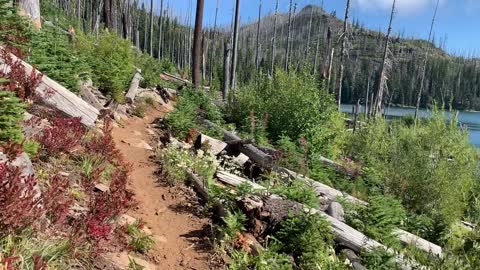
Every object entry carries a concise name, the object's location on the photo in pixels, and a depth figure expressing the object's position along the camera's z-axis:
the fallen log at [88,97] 8.20
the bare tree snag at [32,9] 8.41
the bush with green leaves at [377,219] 5.41
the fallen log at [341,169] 9.54
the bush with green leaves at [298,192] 5.73
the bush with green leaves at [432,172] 8.09
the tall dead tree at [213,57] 60.94
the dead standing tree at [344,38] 28.25
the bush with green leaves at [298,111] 10.41
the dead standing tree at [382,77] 30.64
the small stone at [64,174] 4.69
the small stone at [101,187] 4.95
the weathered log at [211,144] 8.05
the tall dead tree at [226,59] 21.56
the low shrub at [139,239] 4.31
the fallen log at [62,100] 5.55
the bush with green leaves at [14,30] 5.64
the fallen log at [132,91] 11.03
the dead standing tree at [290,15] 41.69
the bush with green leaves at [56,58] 6.77
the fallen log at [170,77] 24.75
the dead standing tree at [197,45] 20.06
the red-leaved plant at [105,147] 5.66
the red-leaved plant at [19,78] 4.70
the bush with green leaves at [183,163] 6.46
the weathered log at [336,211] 6.03
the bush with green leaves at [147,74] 14.91
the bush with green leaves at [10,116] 3.86
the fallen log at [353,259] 4.62
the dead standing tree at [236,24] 25.27
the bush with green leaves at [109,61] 10.32
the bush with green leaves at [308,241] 4.57
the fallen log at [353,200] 5.84
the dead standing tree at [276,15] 42.84
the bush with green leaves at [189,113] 9.33
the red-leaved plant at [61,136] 4.84
